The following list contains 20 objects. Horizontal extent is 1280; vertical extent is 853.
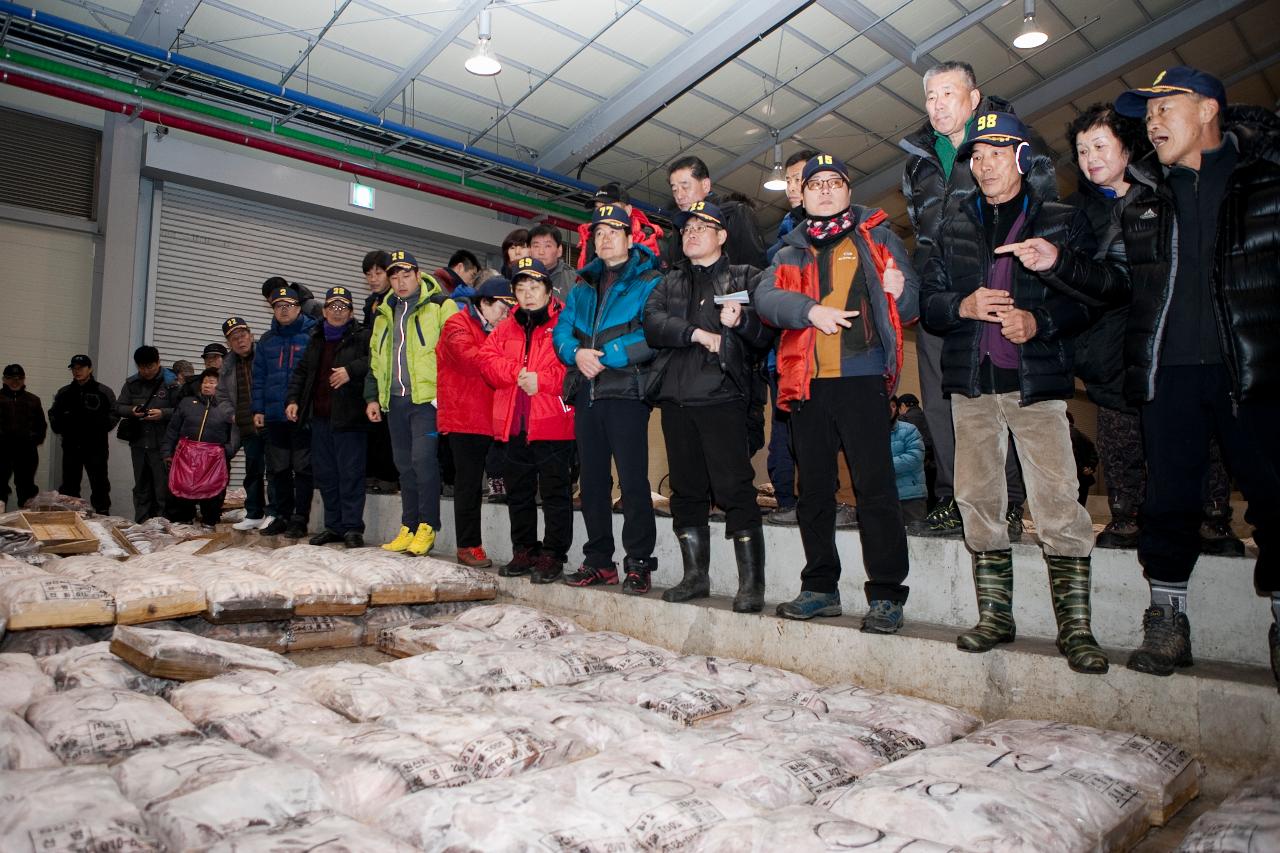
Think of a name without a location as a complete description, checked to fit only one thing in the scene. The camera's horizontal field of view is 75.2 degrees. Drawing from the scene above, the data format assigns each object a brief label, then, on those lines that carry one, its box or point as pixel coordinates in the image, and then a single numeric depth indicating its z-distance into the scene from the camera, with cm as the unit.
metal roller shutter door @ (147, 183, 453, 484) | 1037
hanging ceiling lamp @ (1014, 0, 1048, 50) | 803
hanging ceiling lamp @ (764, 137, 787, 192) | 1007
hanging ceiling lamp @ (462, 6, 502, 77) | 756
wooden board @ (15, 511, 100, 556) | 462
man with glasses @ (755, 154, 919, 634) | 316
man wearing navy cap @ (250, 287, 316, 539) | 639
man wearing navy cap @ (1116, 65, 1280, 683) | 230
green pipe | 889
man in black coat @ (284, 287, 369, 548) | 579
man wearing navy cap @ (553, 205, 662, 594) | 403
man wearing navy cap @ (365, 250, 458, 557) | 531
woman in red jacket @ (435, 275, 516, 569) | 493
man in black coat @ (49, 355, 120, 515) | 861
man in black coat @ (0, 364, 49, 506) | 845
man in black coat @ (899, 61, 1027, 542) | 344
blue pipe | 801
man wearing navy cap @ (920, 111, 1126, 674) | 271
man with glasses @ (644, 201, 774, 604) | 362
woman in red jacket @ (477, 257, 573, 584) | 446
